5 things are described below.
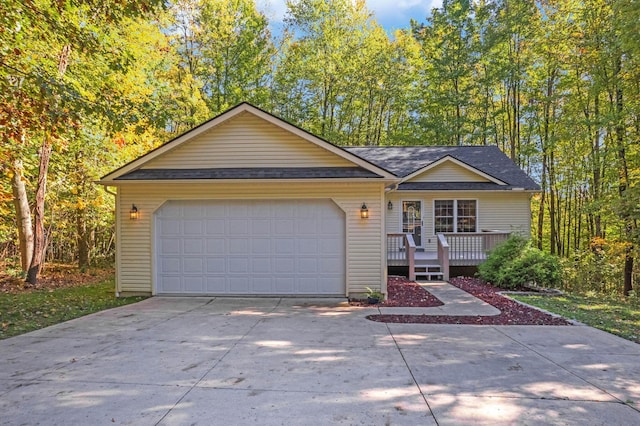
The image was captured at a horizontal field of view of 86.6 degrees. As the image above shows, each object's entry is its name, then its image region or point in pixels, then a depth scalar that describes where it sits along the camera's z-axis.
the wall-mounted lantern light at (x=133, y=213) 8.25
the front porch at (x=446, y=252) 10.84
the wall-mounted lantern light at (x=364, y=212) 7.97
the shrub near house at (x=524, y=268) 9.45
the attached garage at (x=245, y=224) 8.15
